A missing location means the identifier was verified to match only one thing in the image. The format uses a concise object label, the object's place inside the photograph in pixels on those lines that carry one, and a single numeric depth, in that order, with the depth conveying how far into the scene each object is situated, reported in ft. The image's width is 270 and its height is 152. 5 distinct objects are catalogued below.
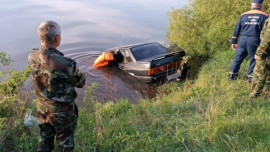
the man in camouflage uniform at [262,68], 14.19
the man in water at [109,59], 31.19
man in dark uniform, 18.01
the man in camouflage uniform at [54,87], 8.41
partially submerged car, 25.09
